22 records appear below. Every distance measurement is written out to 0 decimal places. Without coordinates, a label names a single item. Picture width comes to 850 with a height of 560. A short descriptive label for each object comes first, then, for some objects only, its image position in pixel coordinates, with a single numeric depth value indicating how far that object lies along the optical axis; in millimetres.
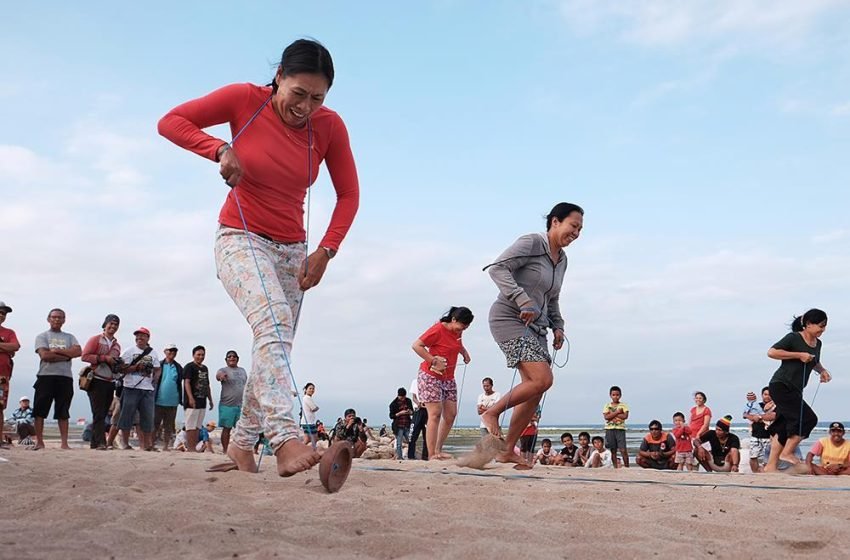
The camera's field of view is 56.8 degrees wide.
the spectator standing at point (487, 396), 11797
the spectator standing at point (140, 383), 9844
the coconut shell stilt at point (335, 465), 3061
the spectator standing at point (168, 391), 11047
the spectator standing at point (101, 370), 9453
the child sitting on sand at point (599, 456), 11883
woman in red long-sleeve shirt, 3309
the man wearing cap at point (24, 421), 13469
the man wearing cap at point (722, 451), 11062
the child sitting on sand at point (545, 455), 12492
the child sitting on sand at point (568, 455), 12273
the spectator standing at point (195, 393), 10984
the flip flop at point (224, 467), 4277
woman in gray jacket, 5578
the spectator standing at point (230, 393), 11016
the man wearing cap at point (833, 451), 8211
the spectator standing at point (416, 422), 10523
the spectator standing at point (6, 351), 8602
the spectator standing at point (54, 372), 8797
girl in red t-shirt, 8437
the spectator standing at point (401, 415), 12750
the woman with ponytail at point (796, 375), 7012
